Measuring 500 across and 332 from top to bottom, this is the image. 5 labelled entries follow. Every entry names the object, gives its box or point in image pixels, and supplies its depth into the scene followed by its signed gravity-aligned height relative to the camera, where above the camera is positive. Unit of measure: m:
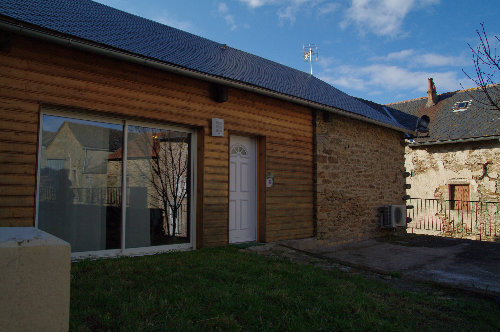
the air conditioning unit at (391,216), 11.13 -0.84
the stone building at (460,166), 14.94 +0.96
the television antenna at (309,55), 14.04 +5.05
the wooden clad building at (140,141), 4.88 +0.77
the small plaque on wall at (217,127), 6.89 +1.13
